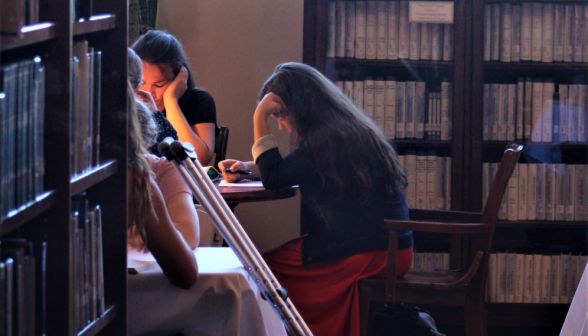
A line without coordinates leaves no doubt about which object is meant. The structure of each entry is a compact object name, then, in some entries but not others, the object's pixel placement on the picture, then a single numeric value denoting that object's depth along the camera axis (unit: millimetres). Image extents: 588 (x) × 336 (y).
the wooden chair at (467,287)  6549
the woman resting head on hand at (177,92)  7230
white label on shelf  7372
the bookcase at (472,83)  7369
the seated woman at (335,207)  6613
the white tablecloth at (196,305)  5202
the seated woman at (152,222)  4798
